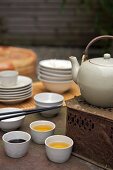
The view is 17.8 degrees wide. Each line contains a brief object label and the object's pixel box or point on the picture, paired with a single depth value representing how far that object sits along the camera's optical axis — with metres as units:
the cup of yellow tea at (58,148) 0.84
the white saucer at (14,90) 1.18
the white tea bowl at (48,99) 1.10
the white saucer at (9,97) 1.18
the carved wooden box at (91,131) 0.84
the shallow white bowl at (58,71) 1.26
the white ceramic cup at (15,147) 0.86
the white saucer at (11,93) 1.18
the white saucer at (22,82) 1.19
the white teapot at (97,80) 0.86
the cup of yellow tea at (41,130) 0.93
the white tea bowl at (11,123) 0.98
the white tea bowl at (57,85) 1.26
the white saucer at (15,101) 1.18
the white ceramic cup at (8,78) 1.20
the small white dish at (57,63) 1.34
